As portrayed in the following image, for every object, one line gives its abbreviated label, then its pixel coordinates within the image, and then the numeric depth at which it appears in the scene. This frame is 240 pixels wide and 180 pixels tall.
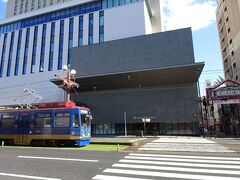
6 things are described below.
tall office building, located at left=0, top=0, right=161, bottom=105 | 46.53
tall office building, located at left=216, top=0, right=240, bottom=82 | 45.72
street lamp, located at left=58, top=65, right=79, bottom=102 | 24.02
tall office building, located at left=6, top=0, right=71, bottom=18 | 83.31
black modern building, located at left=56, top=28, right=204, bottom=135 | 36.41
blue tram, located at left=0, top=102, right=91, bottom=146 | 17.09
